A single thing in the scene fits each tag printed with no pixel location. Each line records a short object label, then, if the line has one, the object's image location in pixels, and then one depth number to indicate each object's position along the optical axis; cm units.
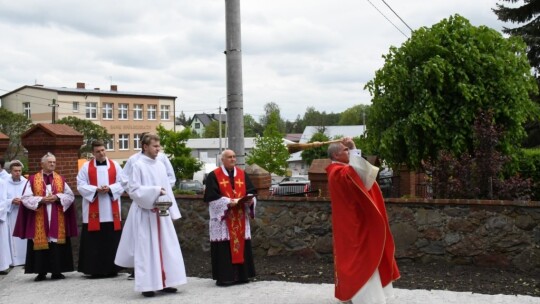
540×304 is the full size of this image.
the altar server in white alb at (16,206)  1037
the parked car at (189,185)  3725
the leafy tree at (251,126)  11948
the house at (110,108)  6756
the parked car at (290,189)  1203
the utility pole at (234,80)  932
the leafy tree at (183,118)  14680
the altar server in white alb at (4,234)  1014
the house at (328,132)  9438
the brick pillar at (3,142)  1219
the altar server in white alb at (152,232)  761
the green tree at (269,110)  12622
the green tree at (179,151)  4812
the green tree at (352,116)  12452
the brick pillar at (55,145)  1114
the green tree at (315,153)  6457
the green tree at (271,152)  4991
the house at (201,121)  13600
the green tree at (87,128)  4828
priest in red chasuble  612
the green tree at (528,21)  2472
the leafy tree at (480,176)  931
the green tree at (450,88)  1272
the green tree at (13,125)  4161
